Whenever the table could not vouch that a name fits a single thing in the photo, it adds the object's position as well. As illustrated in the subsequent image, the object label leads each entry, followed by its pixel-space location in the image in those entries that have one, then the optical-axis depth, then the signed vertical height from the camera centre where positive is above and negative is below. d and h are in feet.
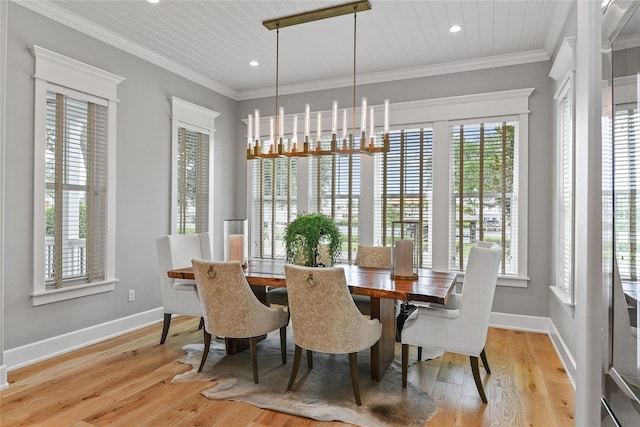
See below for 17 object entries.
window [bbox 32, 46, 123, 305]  10.36 +1.03
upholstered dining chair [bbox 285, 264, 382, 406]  7.72 -2.07
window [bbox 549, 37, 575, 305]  9.88 +1.32
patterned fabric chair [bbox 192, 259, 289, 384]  8.80 -2.09
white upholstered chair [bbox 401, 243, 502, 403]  8.25 -2.26
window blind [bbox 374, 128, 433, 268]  15.03 +1.25
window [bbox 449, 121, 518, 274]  13.87 +0.99
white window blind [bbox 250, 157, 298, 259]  17.71 +0.55
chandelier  10.06 +2.30
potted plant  10.41 -0.62
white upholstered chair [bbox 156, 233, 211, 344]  11.50 -2.22
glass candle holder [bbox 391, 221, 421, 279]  9.82 -0.95
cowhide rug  7.68 -3.93
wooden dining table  8.29 -1.61
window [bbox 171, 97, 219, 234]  14.89 +1.94
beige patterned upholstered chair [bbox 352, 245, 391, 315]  12.29 -1.33
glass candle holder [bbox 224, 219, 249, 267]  11.14 -0.73
